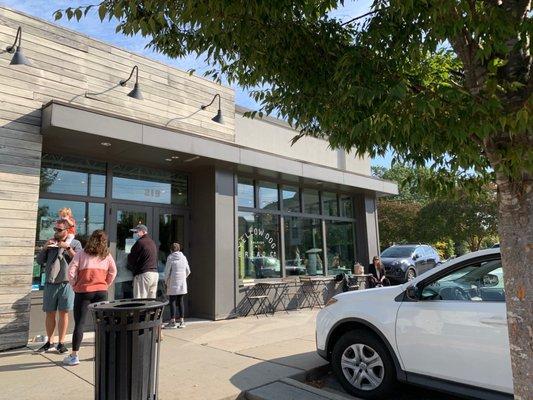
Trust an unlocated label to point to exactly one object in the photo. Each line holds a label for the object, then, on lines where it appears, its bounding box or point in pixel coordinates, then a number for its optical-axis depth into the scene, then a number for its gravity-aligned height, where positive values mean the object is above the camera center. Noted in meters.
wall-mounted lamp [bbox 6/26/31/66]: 7.14 +3.45
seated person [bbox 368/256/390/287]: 10.88 -0.30
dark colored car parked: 16.84 +0.05
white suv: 4.15 -0.73
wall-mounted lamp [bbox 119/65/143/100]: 8.66 +3.43
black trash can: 3.90 -0.72
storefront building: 7.38 +2.00
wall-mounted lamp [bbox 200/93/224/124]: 10.31 +3.38
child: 6.86 +0.72
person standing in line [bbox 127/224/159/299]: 7.21 +0.06
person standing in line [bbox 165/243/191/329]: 8.62 -0.26
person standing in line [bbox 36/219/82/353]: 6.47 -0.29
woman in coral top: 6.05 -0.10
